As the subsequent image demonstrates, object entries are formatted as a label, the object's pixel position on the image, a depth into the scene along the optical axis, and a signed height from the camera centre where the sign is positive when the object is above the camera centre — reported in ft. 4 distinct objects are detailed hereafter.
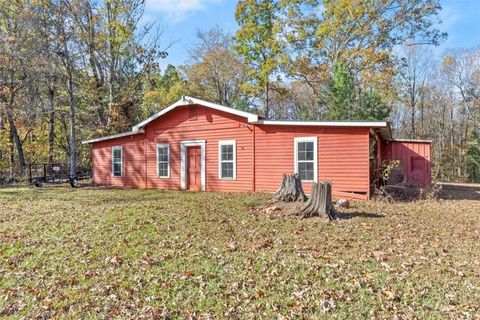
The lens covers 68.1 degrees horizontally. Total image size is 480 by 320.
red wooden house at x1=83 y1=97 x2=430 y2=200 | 40.11 +1.61
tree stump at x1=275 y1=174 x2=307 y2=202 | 31.73 -2.38
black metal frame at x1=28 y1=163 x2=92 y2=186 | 63.21 -2.07
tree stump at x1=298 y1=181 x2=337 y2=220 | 27.43 -3.14
